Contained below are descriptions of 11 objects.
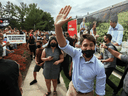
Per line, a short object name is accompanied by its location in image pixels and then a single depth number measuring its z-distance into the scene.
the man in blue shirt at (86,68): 1.35
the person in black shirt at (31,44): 6.21
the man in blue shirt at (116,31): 3.79
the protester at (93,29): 5.86
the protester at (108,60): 2.44
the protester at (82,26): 7.34
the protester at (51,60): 2.55
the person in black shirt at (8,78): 1.36
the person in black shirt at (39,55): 3.14
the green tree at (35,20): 31.53
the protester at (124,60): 1.59
